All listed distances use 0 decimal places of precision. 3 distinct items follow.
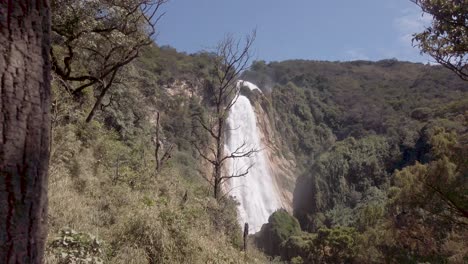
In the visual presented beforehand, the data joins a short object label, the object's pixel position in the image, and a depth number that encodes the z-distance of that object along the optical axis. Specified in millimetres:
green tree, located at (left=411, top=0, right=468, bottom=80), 6801
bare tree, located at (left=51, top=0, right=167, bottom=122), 8125
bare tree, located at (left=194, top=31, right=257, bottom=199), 12438
